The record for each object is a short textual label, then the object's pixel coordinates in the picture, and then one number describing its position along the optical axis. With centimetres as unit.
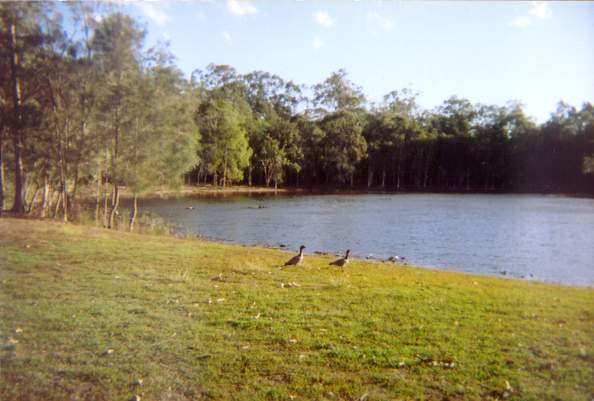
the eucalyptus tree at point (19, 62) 1977
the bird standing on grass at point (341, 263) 1616
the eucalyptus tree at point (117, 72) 2159
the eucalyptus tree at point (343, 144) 5084
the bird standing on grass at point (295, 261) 1535
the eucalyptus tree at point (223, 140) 4922
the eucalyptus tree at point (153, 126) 2395
